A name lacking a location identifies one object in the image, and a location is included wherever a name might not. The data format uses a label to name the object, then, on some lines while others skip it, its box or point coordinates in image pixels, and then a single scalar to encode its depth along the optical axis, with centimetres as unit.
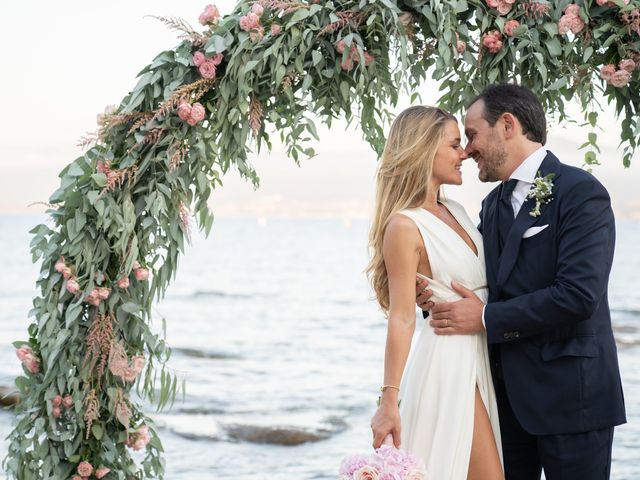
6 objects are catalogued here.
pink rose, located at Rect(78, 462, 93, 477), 339
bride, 294
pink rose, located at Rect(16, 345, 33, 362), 340
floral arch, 322
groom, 288
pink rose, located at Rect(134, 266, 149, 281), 332
